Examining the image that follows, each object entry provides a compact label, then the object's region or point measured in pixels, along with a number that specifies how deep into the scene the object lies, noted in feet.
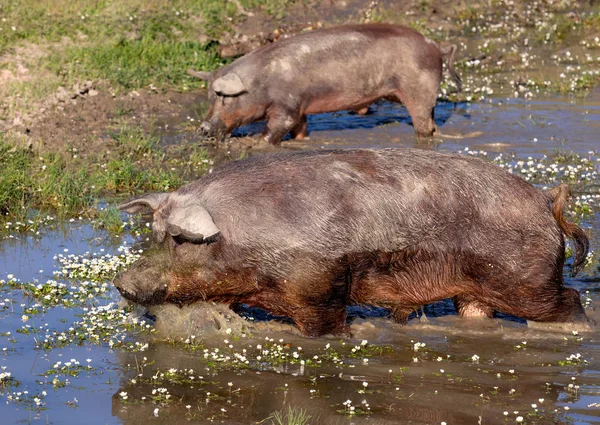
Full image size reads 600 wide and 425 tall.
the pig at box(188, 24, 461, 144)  75.05
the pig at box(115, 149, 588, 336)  42.13
